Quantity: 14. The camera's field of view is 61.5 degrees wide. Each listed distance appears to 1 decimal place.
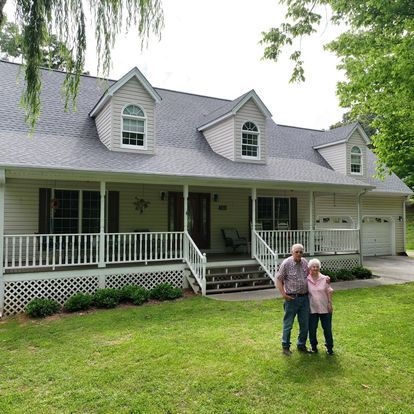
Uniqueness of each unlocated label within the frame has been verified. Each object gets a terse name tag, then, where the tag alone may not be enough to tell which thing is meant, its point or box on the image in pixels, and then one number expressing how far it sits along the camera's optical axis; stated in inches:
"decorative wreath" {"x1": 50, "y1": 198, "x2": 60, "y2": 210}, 414.0
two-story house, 350.3
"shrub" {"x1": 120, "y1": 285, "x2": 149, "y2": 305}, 338.0
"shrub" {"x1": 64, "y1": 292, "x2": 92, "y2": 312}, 315.3
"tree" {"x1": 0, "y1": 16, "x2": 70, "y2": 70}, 180.7
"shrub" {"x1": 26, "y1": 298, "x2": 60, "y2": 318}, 299.7
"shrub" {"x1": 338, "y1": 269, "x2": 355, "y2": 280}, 467.8
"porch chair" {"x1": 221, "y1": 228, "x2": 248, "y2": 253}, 509.7
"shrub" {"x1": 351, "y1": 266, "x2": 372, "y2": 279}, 480.7
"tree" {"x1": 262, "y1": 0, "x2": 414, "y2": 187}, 330.0
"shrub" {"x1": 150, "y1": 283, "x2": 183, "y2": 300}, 355.3
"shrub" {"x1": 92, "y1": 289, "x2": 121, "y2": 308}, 326.3
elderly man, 203.3
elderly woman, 200.8
